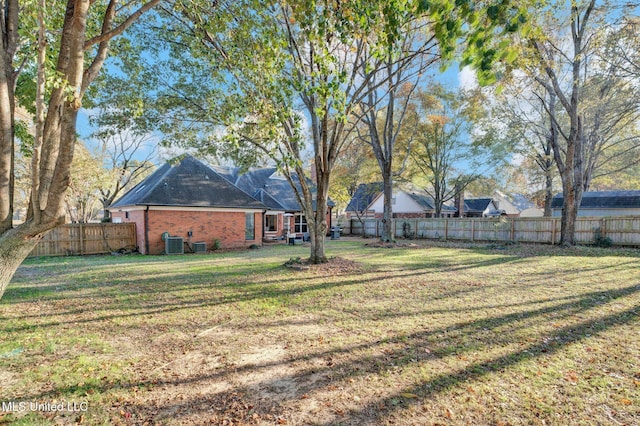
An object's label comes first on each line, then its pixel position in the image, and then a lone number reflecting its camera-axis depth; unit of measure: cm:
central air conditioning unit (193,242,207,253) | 1576
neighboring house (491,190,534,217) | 4461
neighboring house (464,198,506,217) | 4038
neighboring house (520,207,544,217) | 4836
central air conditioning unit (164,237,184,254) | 1488
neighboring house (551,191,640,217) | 2489
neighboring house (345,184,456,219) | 3638
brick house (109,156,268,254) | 1502
